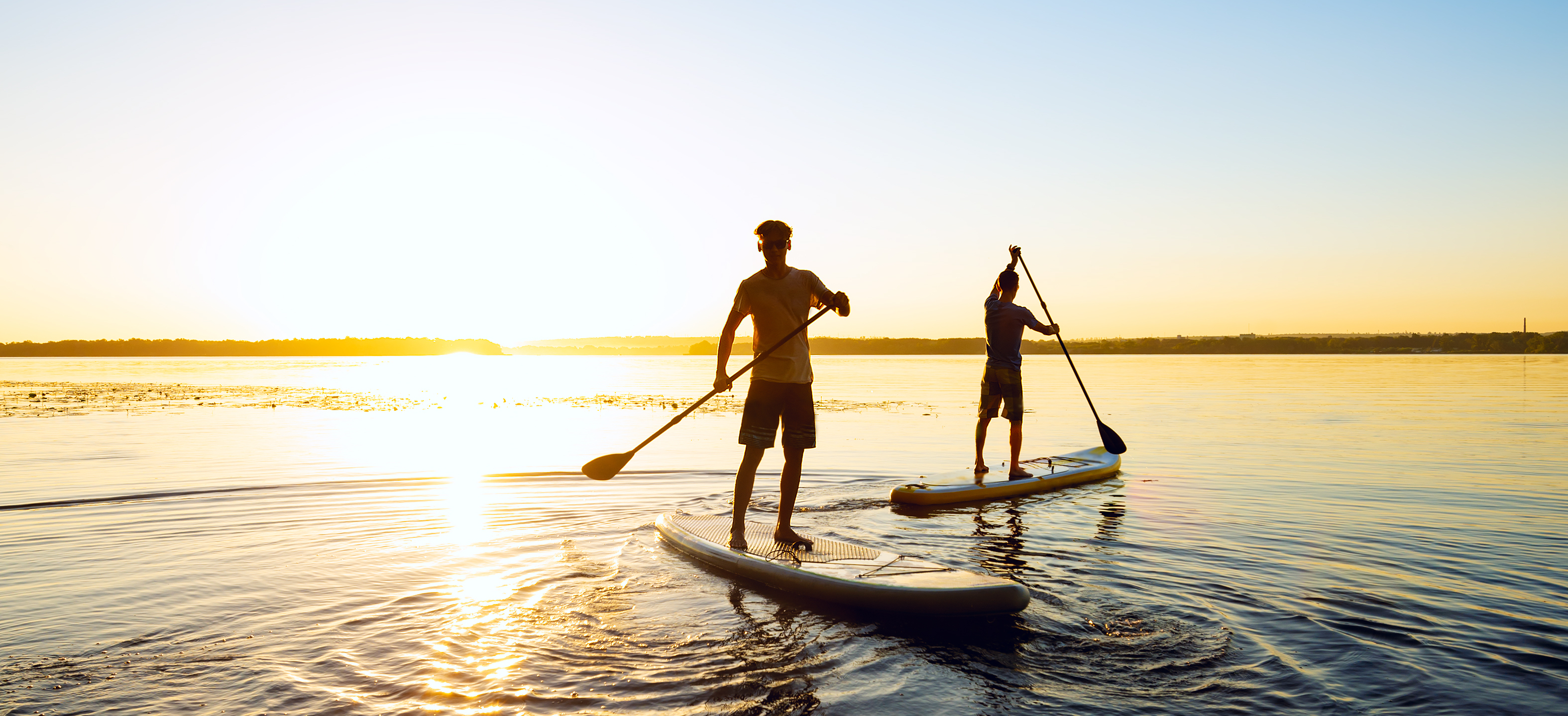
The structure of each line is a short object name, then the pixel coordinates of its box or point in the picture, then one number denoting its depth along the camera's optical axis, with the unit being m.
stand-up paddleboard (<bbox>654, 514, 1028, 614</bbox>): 4.68
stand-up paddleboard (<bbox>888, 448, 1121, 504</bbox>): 9.05
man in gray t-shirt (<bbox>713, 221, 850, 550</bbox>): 6.16
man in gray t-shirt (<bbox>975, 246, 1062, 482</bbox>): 9.71
